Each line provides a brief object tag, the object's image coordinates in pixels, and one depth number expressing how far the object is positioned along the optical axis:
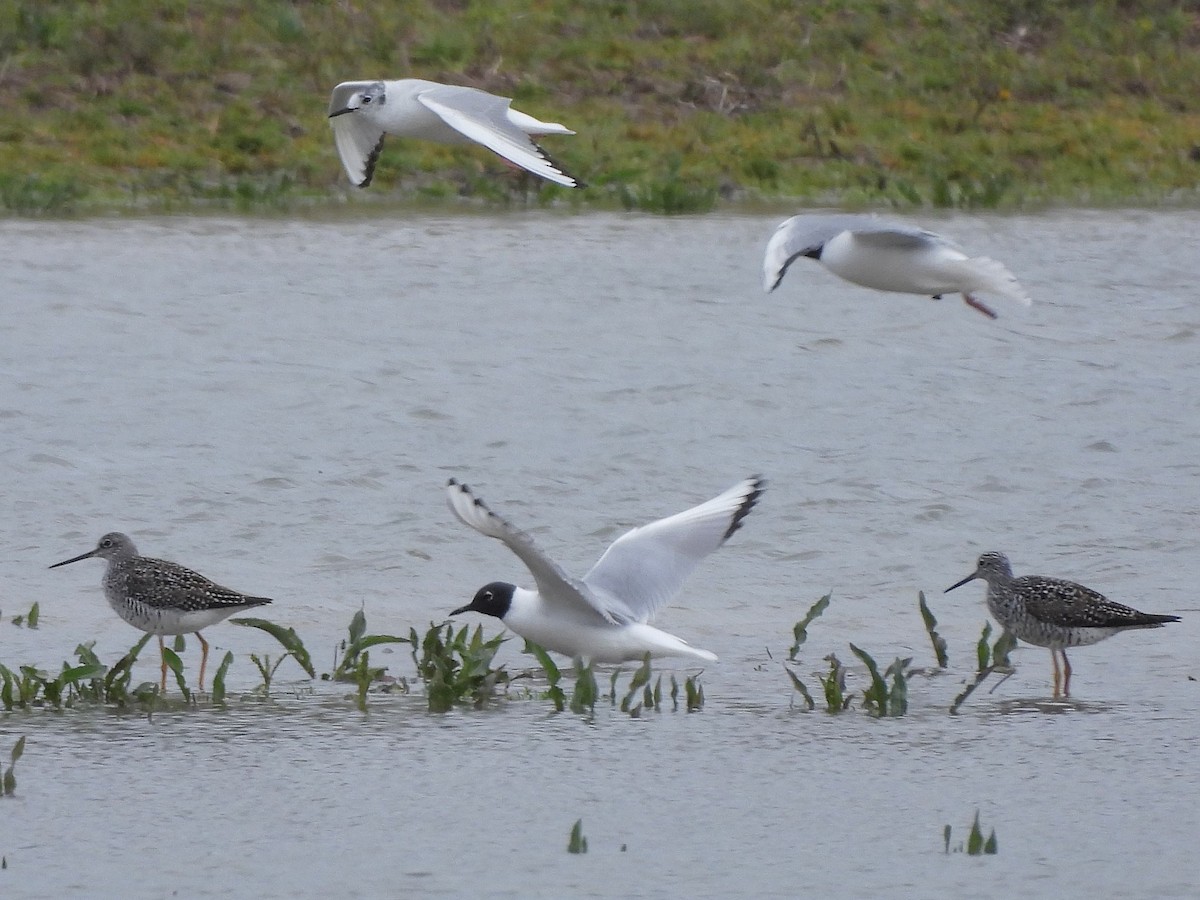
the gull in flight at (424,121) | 18.39
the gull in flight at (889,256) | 17.86
